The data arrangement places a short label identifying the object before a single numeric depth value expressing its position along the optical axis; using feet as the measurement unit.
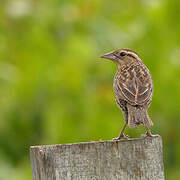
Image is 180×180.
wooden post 26.11
